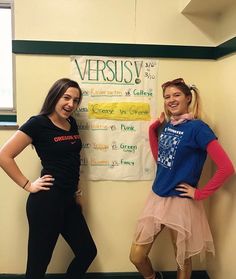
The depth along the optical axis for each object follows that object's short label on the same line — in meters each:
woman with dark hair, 1.75
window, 2.25
